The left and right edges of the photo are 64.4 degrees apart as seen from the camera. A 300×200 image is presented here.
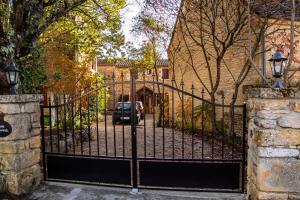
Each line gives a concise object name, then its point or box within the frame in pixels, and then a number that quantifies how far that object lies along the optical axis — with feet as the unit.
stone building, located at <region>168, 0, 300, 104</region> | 22.68
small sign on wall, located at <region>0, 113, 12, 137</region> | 12.10
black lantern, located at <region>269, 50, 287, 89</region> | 10.10
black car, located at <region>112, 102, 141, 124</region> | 28.96
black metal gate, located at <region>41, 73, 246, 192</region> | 12.41
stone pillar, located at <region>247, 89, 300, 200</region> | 9.78
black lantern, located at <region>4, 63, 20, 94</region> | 11.94
